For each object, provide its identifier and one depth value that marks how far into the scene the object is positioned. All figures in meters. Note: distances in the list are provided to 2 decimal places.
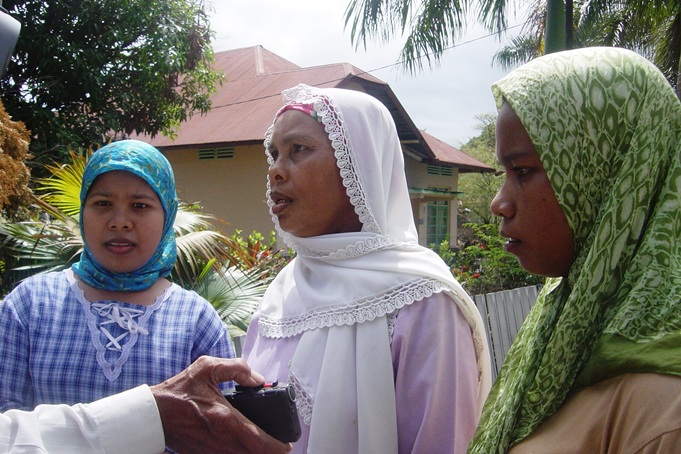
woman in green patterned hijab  1.10
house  14.63
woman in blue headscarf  1.83
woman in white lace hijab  1.71
